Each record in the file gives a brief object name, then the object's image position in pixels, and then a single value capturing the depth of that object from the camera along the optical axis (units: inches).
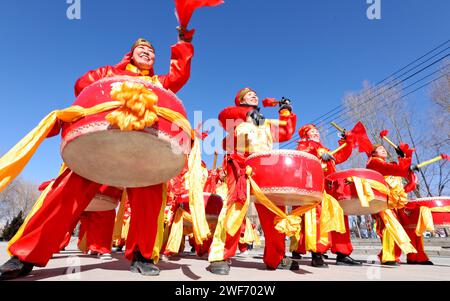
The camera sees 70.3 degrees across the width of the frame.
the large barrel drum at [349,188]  141.3
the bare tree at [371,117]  633.6
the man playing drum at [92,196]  82.9
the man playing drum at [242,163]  111.8
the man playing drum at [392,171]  158.4
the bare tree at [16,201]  1230.3
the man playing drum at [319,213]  141.2
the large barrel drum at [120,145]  76.5
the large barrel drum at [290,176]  104.1
